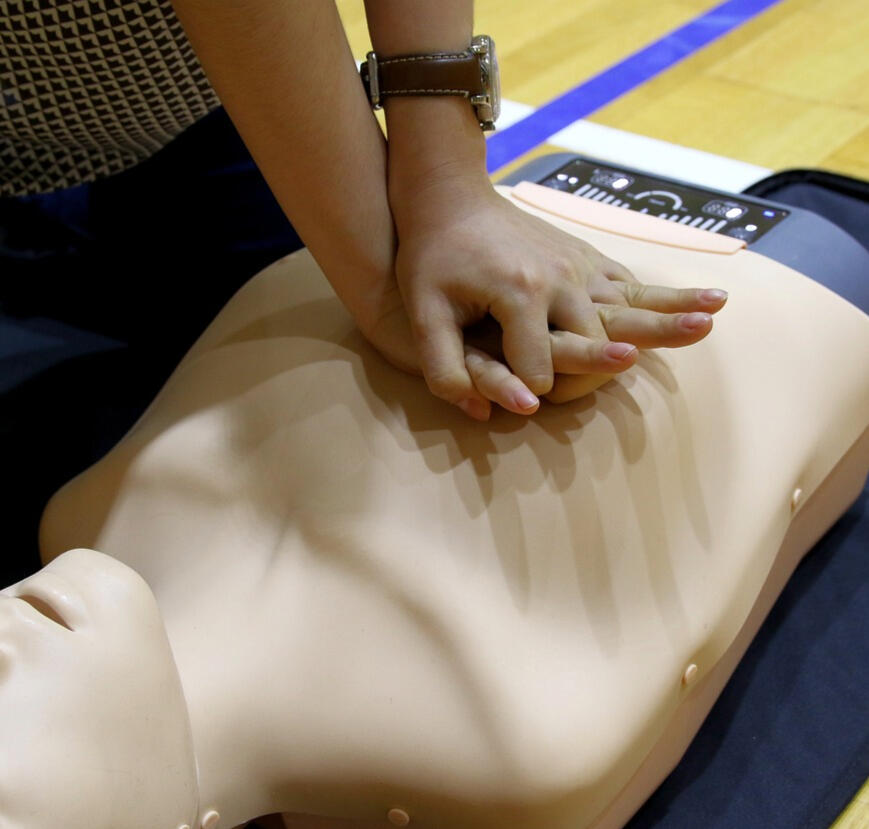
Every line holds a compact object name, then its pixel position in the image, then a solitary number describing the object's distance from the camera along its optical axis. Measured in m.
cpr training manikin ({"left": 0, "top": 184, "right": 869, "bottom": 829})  0.78
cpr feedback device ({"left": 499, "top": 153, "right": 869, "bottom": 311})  1.26
